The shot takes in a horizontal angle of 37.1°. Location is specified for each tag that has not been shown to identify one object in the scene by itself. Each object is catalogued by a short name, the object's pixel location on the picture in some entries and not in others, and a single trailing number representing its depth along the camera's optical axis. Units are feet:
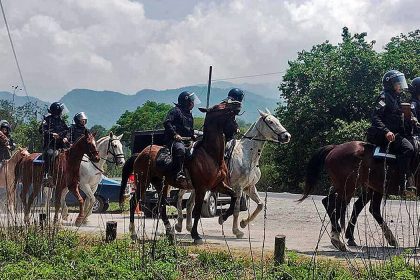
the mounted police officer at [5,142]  52.47
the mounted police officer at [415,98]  35.42
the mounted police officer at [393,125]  34.29
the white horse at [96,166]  48.01
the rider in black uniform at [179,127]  38.34
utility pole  116.57
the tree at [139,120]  202.90
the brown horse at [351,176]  34.94
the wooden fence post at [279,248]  27.35
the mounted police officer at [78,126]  51.42
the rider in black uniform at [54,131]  46.19
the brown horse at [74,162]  46.50
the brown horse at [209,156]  37.91
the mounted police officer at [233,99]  38.47
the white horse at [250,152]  41.78
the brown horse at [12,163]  51.11
